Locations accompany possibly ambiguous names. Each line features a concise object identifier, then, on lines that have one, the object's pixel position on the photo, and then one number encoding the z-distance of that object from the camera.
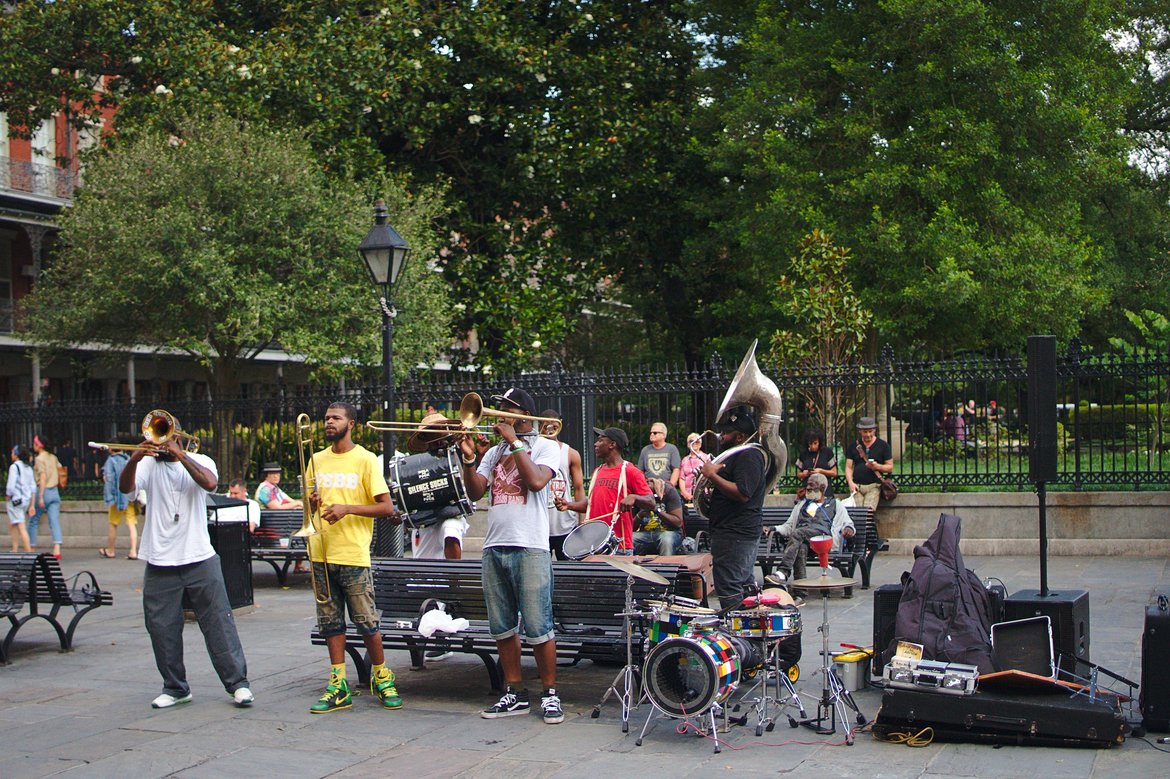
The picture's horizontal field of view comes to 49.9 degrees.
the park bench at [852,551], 11.89
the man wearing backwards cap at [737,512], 7.32
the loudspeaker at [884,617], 7.43
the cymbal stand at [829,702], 6.74
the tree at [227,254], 18.89
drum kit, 6.45
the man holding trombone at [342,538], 7.38
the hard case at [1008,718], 6.22
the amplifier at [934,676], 6.43
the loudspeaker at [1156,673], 6.33
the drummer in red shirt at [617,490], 10.19
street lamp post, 11.24
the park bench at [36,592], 9.81
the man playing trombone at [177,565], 7.64
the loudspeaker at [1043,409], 8.05
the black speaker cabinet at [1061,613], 6.99
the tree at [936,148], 21.31
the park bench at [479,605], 7.68
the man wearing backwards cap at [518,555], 7.11
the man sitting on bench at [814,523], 11.66
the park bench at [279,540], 13.97
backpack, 6.76
